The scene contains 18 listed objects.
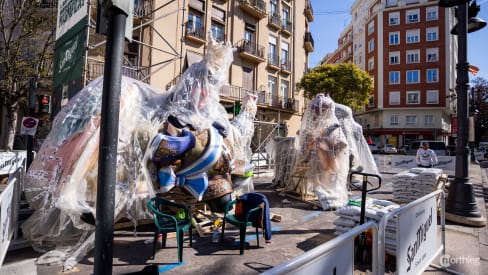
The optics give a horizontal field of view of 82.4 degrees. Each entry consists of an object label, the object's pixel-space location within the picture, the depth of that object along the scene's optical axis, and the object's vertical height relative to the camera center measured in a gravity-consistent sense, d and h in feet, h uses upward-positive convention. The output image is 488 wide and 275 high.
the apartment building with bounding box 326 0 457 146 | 111.45 +33.70
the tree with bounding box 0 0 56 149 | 36.17 +12.13
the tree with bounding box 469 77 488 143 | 130.11 +24.00
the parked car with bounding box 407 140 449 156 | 72.97 +1.37
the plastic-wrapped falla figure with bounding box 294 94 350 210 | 22.26 -0.36
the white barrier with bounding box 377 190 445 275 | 8.45 -2.82
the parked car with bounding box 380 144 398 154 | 101.01 +0.38
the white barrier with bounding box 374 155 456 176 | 46.47 -2.13
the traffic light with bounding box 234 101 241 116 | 39.04 +5.66
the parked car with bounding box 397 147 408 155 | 97.93 +0.43
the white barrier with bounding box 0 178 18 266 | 8.98 -2.69
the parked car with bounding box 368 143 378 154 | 100.58 +0.57
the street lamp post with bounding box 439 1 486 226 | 17.38 +0.10
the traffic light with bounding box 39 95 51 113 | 23.59 +3.54
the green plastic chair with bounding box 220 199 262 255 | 12.72 -3.47
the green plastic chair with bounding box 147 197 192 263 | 11.56 -3.39
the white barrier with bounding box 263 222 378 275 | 4.47 -2.02
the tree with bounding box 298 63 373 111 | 79.82 +19.47
